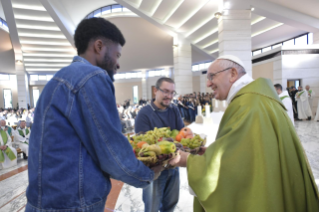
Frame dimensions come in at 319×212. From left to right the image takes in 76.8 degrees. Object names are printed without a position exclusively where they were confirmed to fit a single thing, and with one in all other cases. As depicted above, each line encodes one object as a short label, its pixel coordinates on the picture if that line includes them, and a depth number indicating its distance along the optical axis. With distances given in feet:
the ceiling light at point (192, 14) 36.64
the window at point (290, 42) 52.65
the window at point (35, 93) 94.84
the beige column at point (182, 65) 54.13
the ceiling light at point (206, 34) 46.98
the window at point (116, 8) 64.05
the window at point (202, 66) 79.20
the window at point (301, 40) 49.23
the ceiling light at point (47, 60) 68.91
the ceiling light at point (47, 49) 60.04
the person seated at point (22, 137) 19.89
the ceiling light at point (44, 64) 73.59
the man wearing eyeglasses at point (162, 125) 6.38
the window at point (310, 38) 47.95
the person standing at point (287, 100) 15.34
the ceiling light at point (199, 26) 41.42
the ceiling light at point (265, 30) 44.00
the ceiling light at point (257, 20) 40.28
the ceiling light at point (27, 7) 46.34
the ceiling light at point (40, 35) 53.94
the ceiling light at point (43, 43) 56.34
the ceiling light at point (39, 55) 64.90
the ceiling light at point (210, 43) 53.93
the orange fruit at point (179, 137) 5.88
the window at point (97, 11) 66.85
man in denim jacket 2.89
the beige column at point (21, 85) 58.44
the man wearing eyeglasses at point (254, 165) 4.04
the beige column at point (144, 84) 92.58
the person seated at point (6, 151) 17.06
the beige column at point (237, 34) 29.45
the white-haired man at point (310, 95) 36.48
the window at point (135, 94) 99.40
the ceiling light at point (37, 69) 79.66
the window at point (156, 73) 91.57
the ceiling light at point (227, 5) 28.58
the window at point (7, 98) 82.38
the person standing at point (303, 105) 35.29
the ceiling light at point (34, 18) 48.91
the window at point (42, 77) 93.00
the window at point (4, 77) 80.90
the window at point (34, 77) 93.35
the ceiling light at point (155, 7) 41.36
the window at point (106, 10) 66.51
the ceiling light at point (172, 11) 38.20
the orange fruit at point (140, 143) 4.75
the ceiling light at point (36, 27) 50.96
